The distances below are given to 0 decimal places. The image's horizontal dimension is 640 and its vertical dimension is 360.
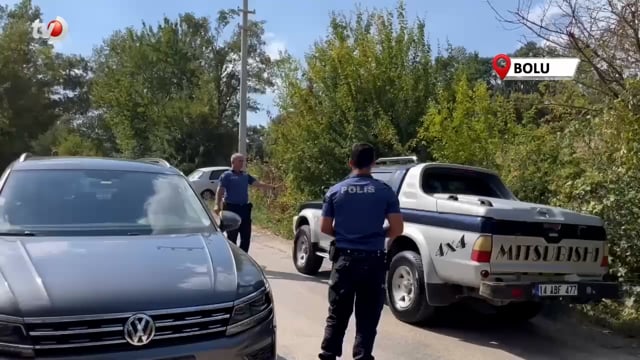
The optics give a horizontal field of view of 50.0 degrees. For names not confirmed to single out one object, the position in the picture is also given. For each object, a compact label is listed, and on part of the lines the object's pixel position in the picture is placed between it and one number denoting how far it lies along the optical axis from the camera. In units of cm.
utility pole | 1773
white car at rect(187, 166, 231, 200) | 2622
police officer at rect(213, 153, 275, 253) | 960
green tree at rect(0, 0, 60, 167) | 4097
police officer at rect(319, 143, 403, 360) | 522
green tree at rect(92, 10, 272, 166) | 3922
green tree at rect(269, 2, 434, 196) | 1469
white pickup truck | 632
